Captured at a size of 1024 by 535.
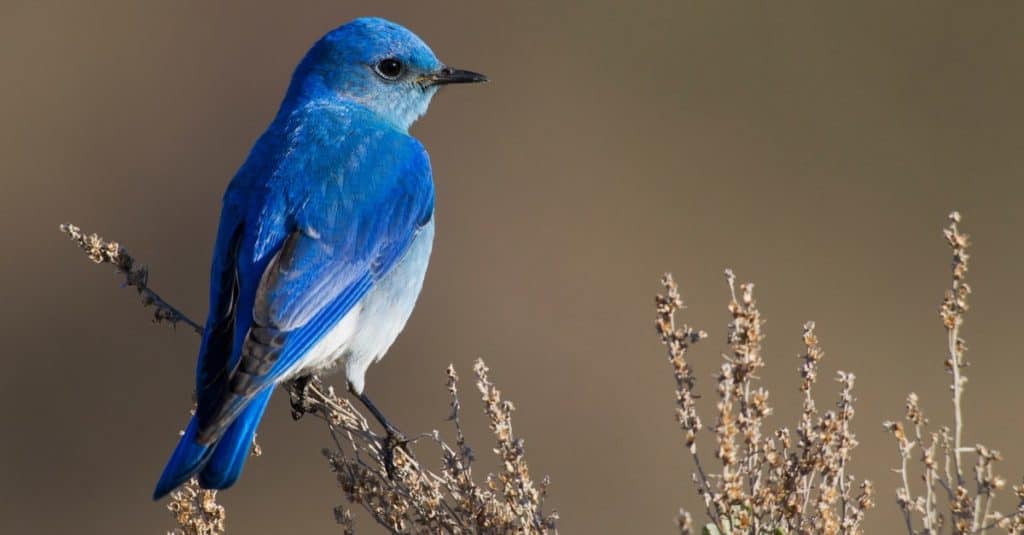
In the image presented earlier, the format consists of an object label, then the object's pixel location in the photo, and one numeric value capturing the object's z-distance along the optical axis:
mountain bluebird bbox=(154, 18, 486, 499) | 6.21
